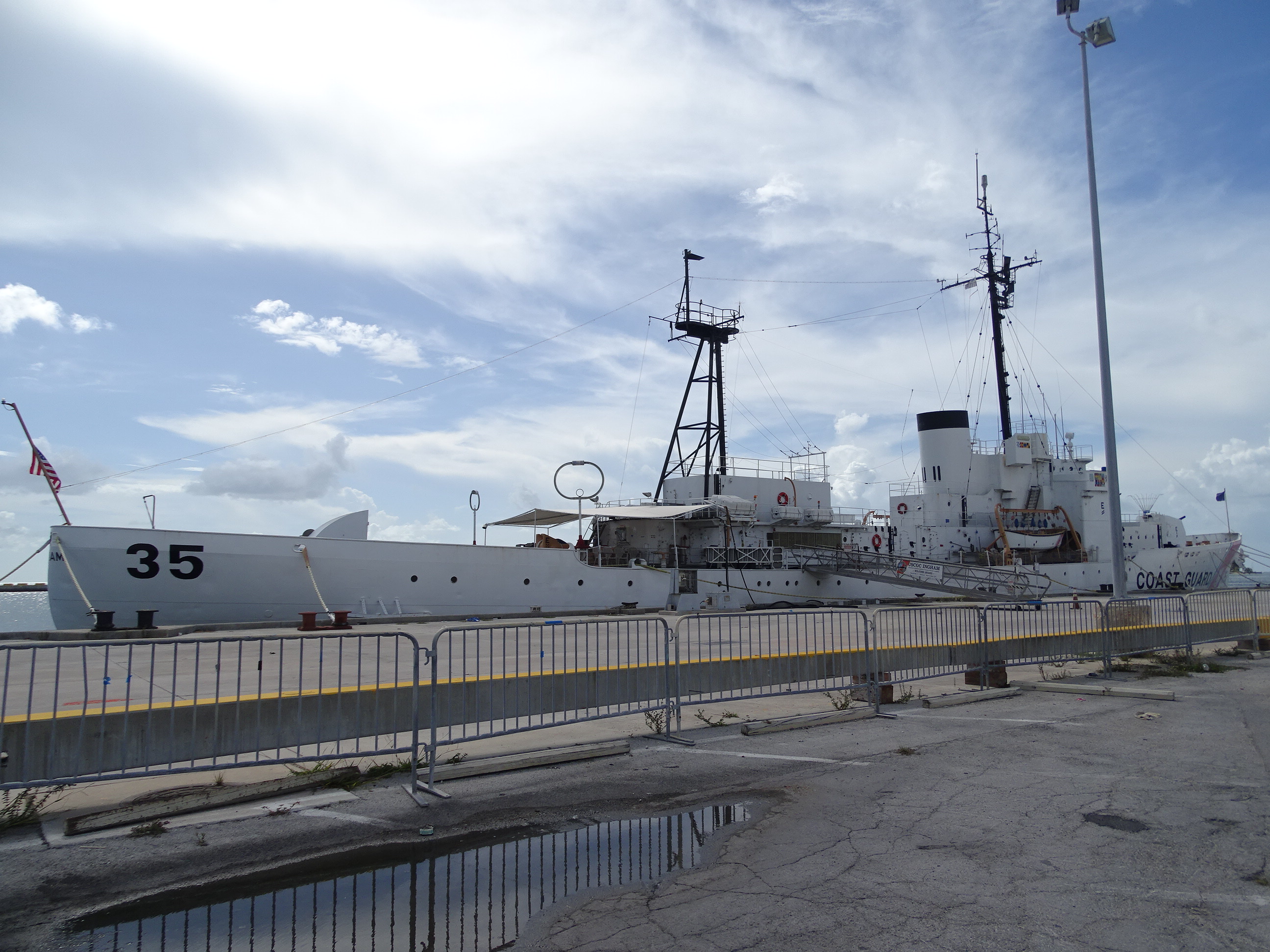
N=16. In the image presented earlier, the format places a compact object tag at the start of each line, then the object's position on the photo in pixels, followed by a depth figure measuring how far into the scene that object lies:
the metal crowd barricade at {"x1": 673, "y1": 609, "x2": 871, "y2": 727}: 8.47
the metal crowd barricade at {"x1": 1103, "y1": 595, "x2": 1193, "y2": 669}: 12.72
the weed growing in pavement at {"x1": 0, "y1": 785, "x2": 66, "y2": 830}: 5.27
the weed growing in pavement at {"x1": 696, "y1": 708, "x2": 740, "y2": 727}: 8.65
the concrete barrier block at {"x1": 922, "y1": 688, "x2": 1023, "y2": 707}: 9.84
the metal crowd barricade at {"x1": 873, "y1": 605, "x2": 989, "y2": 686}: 10.04
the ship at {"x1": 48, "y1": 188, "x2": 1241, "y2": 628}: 19.53
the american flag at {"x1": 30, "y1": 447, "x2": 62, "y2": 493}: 17.52
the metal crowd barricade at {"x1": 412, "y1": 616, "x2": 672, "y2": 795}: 6.83
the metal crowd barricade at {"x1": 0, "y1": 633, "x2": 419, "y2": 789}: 5.39
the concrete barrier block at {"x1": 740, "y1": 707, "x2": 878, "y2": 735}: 8.37
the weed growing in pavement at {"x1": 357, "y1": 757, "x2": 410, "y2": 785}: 6.46
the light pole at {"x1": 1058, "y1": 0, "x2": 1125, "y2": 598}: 14.09
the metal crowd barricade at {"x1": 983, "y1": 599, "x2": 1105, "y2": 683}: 11.34
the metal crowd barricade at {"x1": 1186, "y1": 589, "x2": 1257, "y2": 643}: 14.61
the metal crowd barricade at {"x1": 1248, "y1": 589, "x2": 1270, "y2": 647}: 15.74
